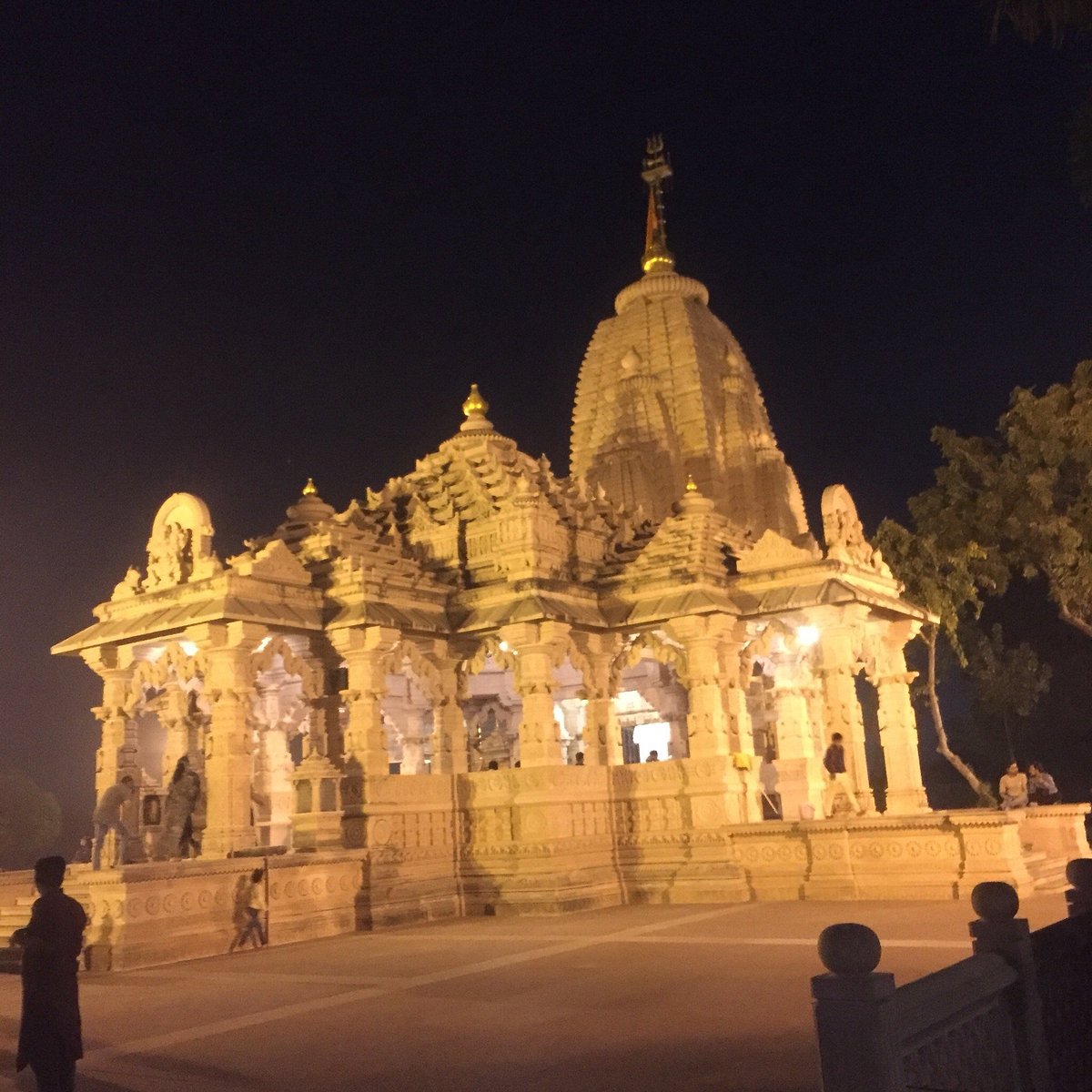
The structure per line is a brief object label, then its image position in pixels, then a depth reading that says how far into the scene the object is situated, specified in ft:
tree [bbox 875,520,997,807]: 93.50
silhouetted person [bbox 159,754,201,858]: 57.52
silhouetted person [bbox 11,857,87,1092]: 21.07
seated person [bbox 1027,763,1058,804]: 70.08
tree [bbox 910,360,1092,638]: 85.87
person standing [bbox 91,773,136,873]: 51.03
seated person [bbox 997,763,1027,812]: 65.05
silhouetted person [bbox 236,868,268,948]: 47.98
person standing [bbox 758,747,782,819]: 80.91
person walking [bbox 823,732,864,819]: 61.05
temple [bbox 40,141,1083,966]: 56.75
